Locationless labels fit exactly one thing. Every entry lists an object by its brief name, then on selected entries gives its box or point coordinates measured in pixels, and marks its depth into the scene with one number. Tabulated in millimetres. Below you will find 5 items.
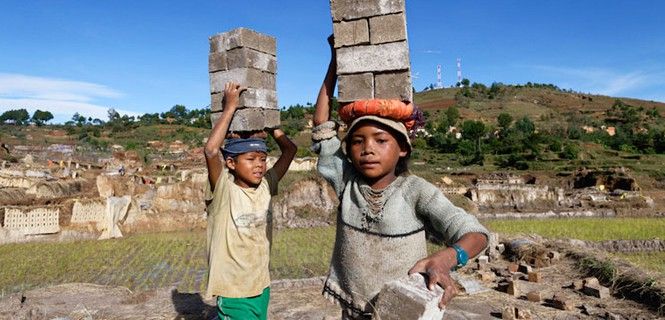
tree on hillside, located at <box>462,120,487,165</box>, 53600
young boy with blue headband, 3180
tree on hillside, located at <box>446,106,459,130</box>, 72625
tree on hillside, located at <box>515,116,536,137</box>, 61181
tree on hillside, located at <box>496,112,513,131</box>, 63988
